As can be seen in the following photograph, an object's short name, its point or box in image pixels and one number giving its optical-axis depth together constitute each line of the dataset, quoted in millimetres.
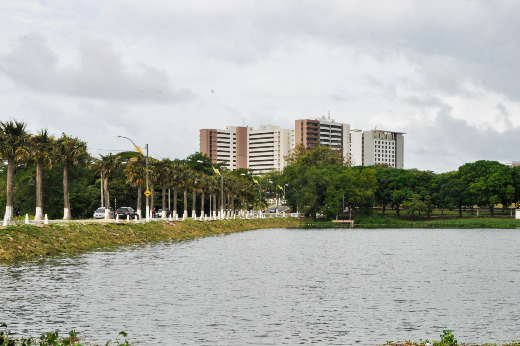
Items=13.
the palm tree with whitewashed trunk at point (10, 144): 51000
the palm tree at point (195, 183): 106562
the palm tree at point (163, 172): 90875
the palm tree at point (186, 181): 100419
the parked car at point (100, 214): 84312
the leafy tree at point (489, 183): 150875
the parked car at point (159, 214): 122838
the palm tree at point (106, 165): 76312
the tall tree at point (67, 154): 68231
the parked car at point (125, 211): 84919
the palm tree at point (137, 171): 84625
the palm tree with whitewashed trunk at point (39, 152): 58800
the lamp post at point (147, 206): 70562
